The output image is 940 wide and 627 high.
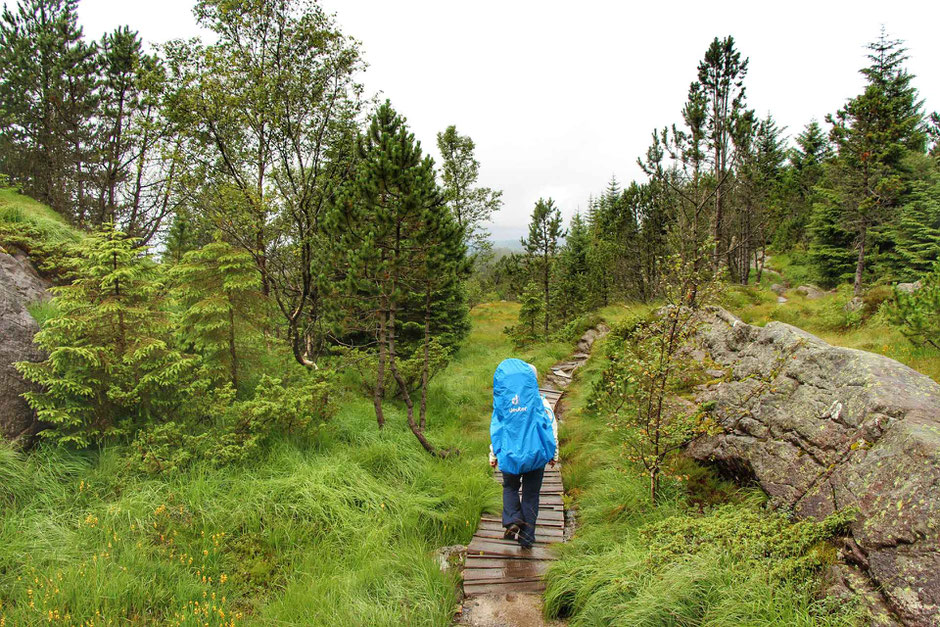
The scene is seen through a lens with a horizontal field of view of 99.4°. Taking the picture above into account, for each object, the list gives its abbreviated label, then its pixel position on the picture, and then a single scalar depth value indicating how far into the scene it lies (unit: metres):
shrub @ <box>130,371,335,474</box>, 5.34
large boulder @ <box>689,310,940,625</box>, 2.52
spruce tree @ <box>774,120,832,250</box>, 32.50
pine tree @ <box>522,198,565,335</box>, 19.88
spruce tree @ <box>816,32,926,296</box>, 16.66
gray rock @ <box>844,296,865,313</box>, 9.47
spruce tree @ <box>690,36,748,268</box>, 13.66
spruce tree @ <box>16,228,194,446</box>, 5.25
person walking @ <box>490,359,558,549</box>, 4.28
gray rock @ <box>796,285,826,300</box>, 18.97
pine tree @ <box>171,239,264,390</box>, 6.67
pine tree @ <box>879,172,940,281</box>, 15.84
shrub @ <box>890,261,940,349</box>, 5.52
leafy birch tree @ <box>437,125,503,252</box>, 23.92
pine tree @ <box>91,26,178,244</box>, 14.79
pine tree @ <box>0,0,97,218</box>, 13.73
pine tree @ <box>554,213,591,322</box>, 21.09
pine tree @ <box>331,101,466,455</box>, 6.53
